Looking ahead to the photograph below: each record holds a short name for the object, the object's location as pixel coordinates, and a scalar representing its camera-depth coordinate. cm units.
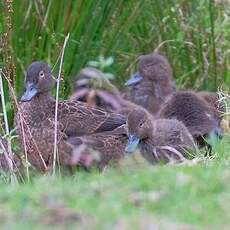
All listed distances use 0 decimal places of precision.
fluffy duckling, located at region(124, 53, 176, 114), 2080
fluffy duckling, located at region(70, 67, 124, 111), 1804
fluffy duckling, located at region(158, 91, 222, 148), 1803
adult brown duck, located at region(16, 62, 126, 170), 1558
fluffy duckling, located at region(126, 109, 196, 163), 1600
